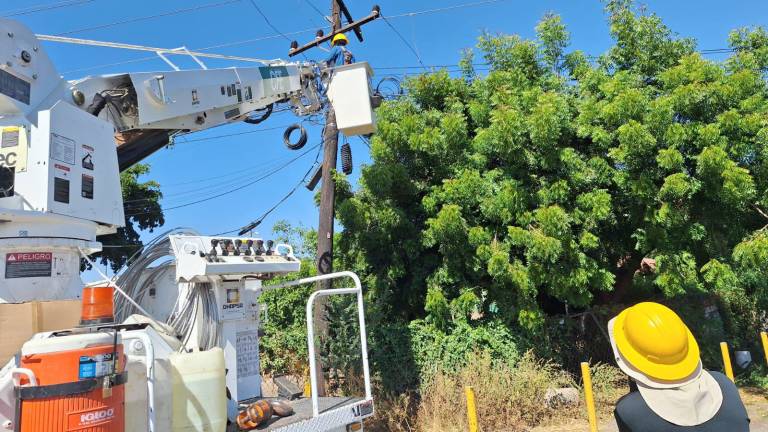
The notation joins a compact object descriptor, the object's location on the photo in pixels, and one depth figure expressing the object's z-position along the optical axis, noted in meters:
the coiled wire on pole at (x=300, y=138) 9.66
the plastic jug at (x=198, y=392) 4.04
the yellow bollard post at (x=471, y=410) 5.94
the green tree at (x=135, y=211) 20.27
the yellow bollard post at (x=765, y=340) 9.82
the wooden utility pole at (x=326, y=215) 9.77
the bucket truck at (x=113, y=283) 3.21
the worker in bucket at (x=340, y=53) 9.55
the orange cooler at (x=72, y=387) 3.03
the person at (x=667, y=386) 2.20
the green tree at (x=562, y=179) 8.70
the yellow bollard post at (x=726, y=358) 8.86
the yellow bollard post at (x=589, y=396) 6.53
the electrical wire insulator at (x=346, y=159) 10.24
